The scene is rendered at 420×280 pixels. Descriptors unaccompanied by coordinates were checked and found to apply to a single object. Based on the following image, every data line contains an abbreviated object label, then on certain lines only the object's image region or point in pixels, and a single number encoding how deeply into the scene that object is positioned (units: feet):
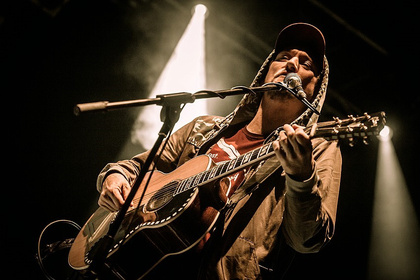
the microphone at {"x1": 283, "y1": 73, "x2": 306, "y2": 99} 7.25
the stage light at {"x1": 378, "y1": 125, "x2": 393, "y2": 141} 15.84
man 5.82
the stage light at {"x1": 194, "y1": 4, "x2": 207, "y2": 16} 18.03
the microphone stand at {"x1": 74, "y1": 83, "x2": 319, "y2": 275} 5.17
